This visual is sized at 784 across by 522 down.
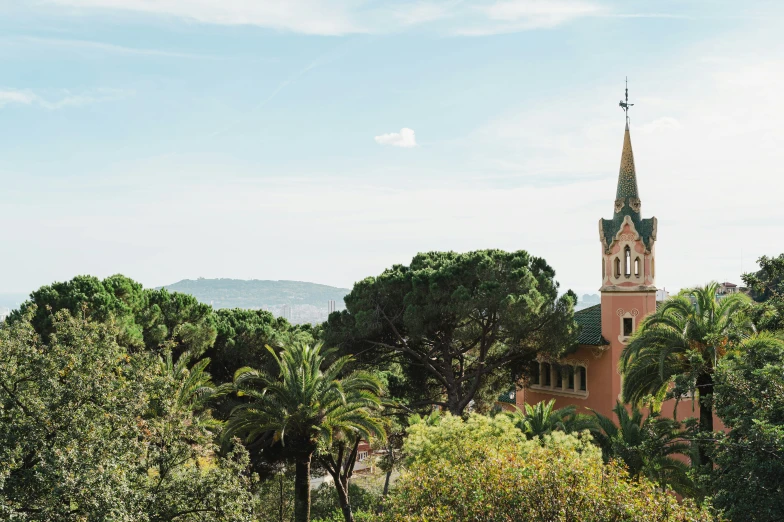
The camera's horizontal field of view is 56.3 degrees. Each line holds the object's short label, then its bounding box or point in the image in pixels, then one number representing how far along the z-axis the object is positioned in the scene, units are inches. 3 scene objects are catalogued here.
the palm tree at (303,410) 916.0
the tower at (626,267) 1257.4
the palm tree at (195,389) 943.0
